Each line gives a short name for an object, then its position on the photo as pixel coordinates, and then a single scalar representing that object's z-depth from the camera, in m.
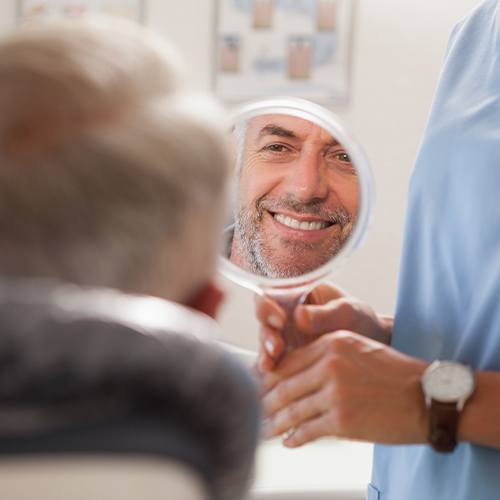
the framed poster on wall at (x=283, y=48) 3.17
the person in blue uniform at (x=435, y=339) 0.93
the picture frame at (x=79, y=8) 3.10
